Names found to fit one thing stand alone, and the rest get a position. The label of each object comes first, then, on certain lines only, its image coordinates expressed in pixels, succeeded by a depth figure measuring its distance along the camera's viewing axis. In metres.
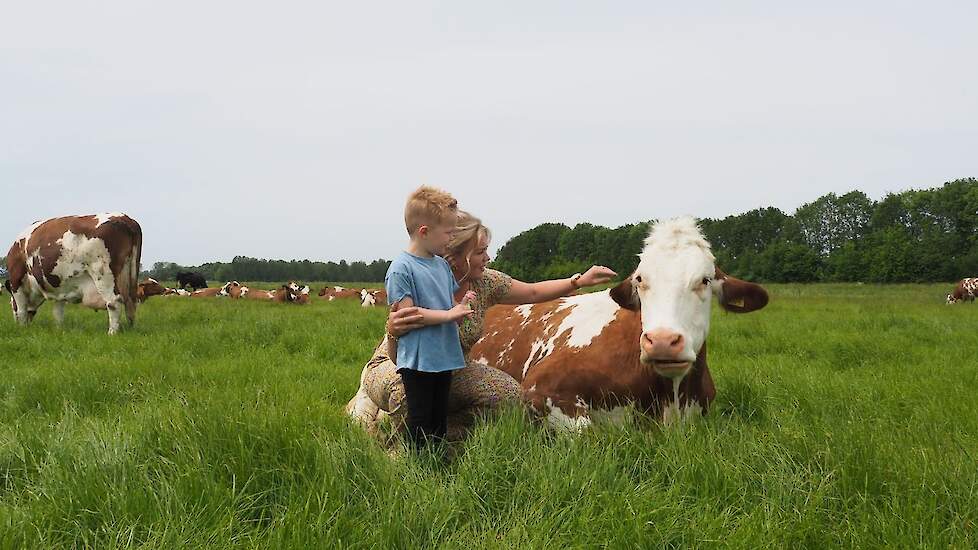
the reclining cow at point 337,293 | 31.14
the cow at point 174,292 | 32.57
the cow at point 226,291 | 31.19
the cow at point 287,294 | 26.17
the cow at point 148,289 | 22.38
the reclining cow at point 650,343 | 3.39
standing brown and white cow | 10.40
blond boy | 3.12
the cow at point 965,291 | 30.74
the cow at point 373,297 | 25.59
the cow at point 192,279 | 48.91
